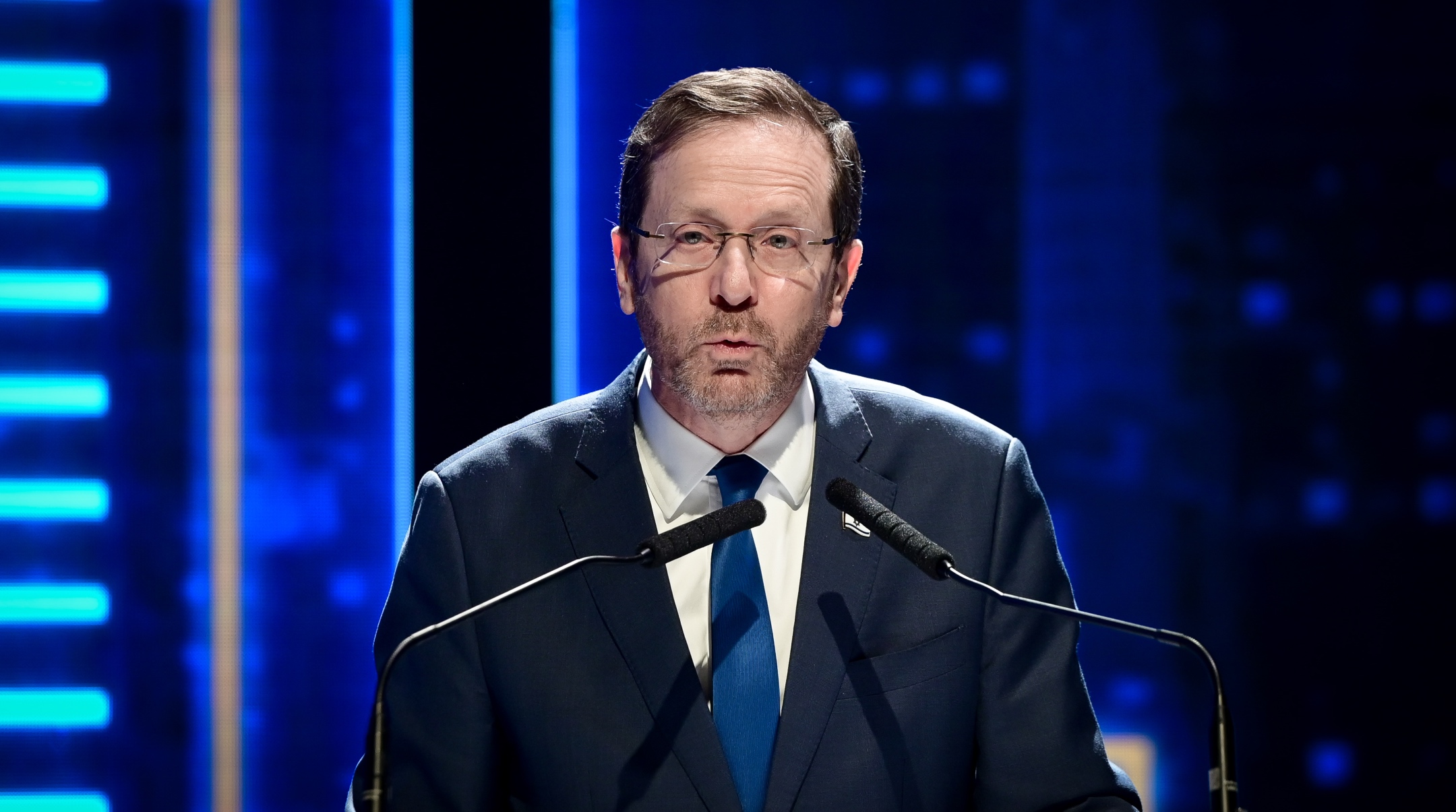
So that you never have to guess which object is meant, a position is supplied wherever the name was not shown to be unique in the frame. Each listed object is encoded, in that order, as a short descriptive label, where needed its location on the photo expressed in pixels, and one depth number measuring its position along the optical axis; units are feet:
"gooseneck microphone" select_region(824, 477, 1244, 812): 18.49
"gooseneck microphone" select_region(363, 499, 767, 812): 18.49
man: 19.15
